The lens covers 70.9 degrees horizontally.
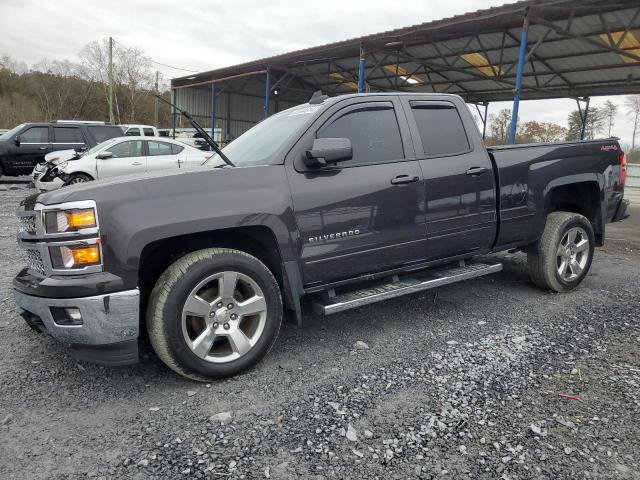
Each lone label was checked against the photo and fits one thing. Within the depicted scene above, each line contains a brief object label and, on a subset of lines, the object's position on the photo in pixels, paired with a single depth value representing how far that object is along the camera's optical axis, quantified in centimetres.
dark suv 1330
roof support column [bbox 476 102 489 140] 2189
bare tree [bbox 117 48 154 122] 4881
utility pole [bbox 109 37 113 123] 3862
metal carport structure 1155
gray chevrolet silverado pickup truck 259
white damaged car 1018
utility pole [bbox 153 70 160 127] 4914
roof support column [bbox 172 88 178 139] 2756
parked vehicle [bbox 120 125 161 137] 1883
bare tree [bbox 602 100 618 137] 4900
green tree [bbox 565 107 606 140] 4878
